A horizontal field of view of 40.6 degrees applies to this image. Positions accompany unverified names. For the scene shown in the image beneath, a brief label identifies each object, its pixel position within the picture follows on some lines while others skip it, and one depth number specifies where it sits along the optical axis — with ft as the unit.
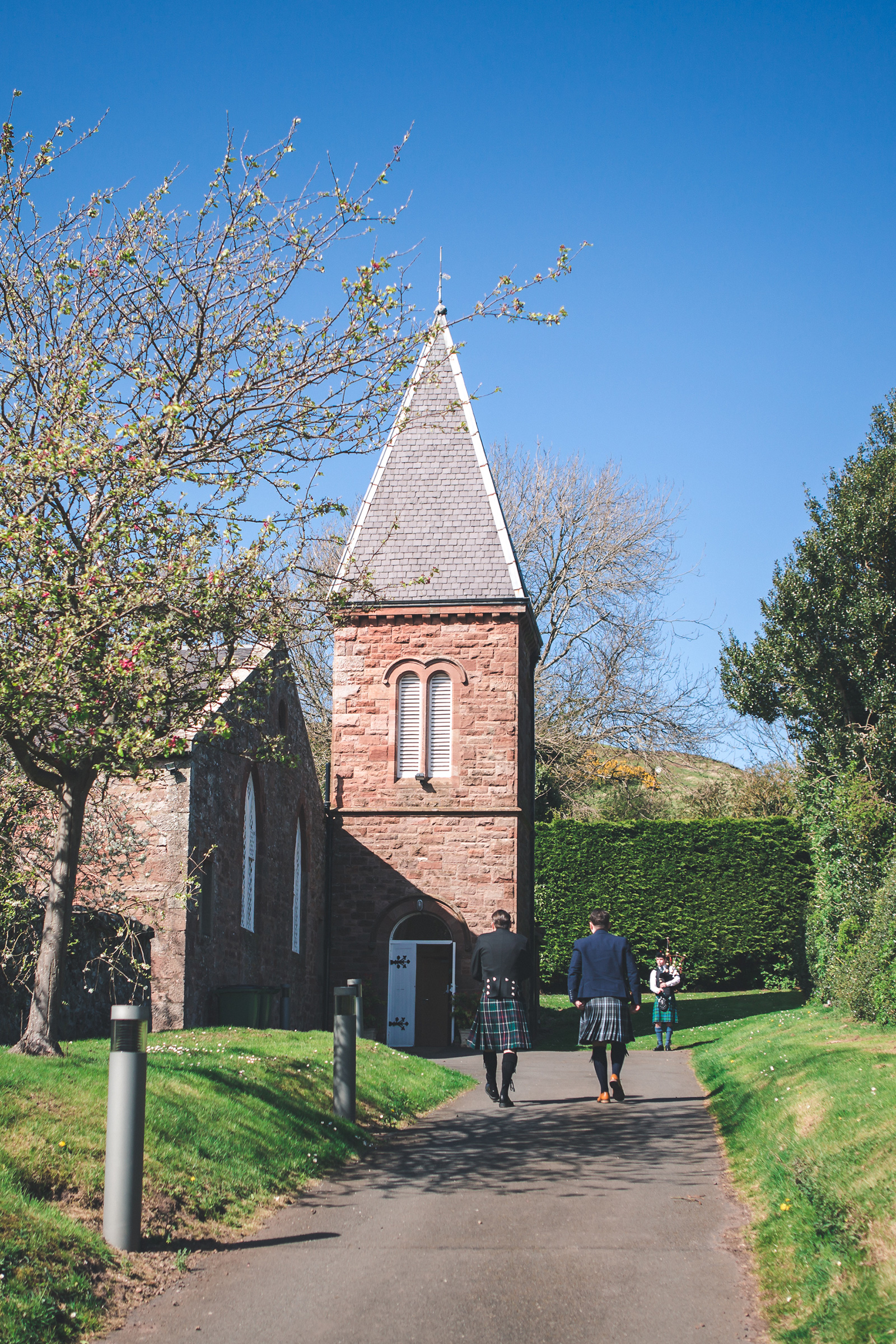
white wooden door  84.74
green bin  59.11
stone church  84.89
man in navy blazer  40.22
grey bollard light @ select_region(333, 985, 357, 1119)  32.94
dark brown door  85.20
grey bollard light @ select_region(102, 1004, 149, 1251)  19.83
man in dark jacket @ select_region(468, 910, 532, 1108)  39.88
